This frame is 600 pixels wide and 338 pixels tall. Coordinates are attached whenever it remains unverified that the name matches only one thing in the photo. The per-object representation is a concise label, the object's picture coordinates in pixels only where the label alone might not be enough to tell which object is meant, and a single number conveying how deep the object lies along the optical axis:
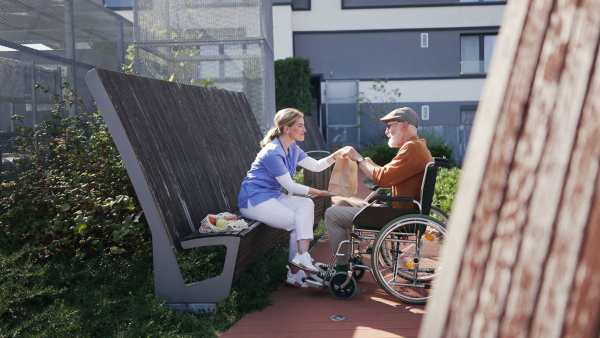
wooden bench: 4.80
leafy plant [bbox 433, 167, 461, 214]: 9.10
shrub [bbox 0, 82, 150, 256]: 6.12
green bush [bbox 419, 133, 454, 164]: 19.03
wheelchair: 5.13
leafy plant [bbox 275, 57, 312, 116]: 25.20
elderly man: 5.42
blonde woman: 5.82
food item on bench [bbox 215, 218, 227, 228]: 5.41
